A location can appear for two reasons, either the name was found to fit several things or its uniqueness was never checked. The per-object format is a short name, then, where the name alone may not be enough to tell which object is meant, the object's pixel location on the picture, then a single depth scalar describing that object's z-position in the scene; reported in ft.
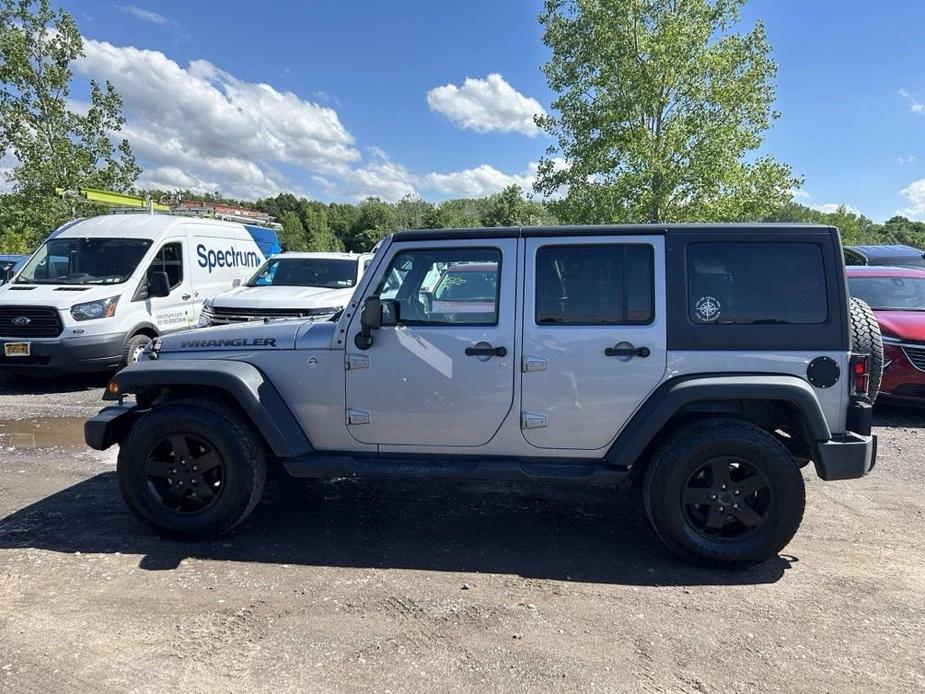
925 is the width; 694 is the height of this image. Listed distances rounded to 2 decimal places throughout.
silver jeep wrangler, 10.89
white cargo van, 24.82
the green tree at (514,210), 190.90
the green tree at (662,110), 53.11
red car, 20.88
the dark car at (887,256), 36.04
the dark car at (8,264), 38.34
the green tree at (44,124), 47.01
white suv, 26.23
